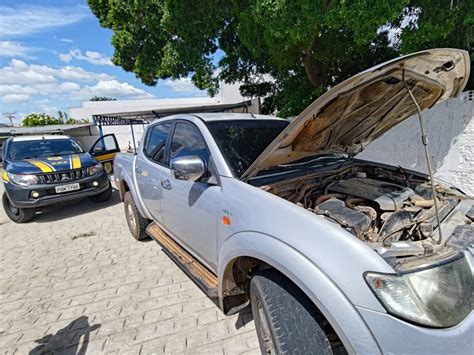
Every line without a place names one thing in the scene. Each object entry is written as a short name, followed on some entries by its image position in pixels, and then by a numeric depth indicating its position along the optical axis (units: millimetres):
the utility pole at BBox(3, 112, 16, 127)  47125
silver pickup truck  1152
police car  5035
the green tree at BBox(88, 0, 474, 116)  4367
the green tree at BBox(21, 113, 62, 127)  33781
